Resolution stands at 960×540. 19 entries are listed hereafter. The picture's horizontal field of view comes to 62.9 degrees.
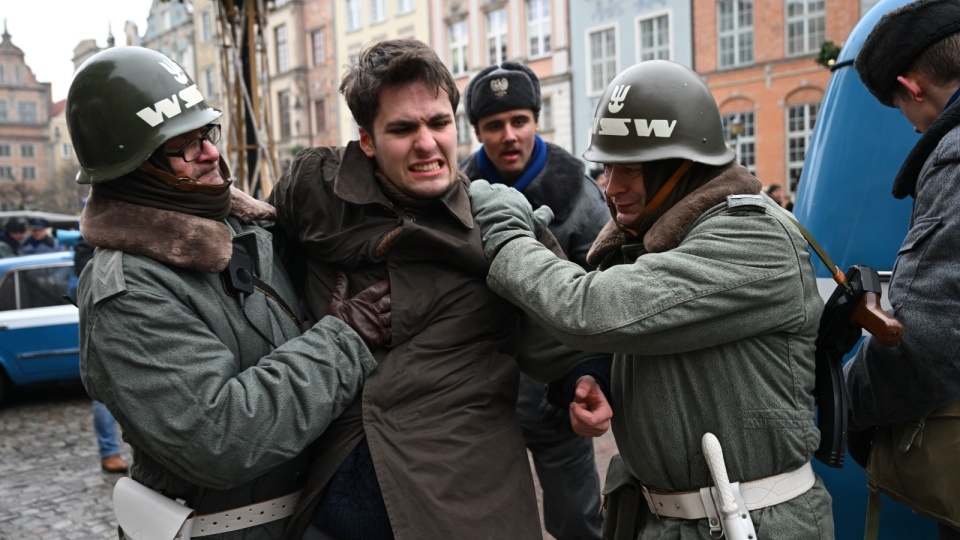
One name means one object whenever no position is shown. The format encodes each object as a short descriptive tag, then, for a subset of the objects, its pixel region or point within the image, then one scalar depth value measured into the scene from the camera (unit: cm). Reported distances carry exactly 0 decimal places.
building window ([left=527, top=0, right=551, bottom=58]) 2670
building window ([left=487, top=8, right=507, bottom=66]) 2831
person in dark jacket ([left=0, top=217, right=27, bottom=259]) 1063
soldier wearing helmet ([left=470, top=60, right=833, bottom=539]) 174
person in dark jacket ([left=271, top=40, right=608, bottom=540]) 193
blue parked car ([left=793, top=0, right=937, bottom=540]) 246
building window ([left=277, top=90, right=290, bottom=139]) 3819
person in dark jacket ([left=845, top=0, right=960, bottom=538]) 183
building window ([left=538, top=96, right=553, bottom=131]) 2650
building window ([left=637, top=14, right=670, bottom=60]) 2366
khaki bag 190
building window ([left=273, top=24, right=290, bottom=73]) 3784
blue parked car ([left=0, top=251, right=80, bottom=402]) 785
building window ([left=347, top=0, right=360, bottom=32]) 3388
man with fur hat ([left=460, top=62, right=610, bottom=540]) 331
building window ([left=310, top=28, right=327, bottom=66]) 3612
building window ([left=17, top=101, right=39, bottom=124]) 7681
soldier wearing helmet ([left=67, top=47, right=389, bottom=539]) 175
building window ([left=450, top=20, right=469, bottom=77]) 2970
